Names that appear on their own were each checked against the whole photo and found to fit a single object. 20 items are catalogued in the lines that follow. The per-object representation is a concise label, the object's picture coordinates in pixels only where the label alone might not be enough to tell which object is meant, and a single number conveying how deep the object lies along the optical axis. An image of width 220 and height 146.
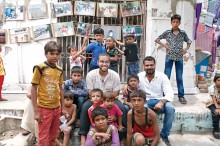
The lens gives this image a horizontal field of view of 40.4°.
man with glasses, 4.66
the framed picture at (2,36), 6.86
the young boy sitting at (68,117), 4.45
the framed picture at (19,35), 6.86
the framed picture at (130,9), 6.77
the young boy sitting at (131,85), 4.78
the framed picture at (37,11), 6.76
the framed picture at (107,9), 6.77
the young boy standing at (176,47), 5.62
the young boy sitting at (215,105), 4.99
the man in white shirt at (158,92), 4.59
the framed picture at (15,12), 6.80
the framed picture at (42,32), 6.81
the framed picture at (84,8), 6.76
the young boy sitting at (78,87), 4.75
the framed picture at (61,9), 6.71
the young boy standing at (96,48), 5.60
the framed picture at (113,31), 6.84
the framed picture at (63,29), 6.80
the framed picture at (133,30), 6.82
